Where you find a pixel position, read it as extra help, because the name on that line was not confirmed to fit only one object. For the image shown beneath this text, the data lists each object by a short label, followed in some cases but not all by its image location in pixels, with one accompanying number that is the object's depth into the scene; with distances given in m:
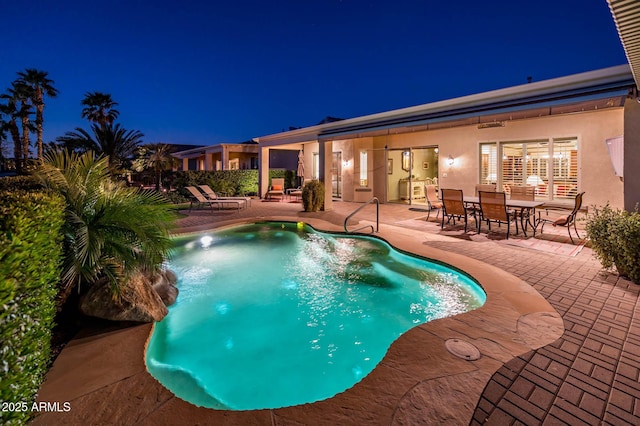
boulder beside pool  3.55
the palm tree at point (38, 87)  24.98
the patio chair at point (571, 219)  7.33
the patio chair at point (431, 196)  10.51
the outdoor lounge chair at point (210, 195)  13.66
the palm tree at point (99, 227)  3.24
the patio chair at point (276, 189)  17.27
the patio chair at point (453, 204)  8.58
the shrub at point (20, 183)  4.18
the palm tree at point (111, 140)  17.67
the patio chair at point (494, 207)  7.60
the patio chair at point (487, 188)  10.10
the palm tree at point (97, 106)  26.70
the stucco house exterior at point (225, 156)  22.02
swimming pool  3.38
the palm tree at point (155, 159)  19.45
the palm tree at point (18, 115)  24.67
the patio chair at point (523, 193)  9.59
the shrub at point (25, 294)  1.62
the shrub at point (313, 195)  12.13
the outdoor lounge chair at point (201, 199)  13.14
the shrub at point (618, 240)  4.50
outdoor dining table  7.89
